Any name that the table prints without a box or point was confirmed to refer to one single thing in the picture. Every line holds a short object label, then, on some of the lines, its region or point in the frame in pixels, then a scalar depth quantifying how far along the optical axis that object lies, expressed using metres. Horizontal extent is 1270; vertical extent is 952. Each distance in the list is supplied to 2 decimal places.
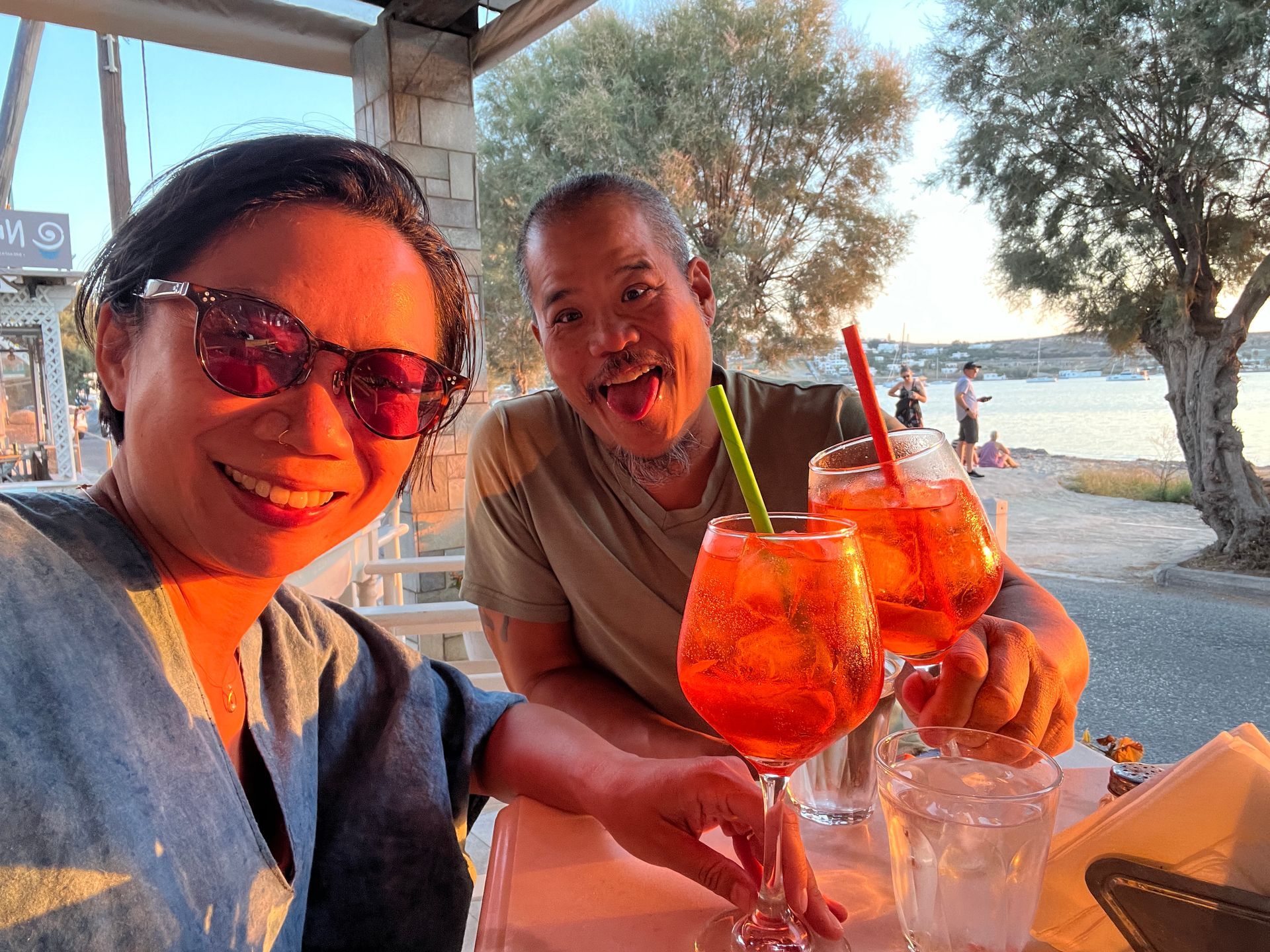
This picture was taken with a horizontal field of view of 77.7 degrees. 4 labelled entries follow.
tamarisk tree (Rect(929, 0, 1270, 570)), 3.59
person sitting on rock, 5.73
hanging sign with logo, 5.79
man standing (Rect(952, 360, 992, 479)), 5.55
